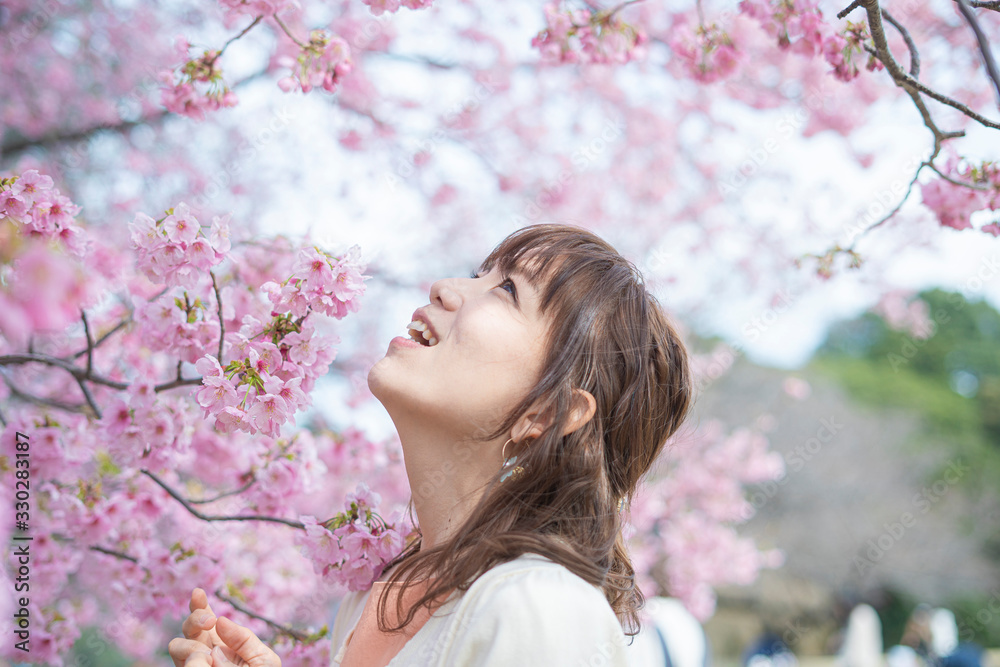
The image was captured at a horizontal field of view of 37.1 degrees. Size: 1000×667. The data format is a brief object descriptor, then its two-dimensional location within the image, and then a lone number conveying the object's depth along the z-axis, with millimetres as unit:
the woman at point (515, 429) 1002
